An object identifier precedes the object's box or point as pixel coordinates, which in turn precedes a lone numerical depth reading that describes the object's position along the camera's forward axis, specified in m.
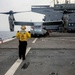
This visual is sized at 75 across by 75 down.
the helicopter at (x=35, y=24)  15.62
